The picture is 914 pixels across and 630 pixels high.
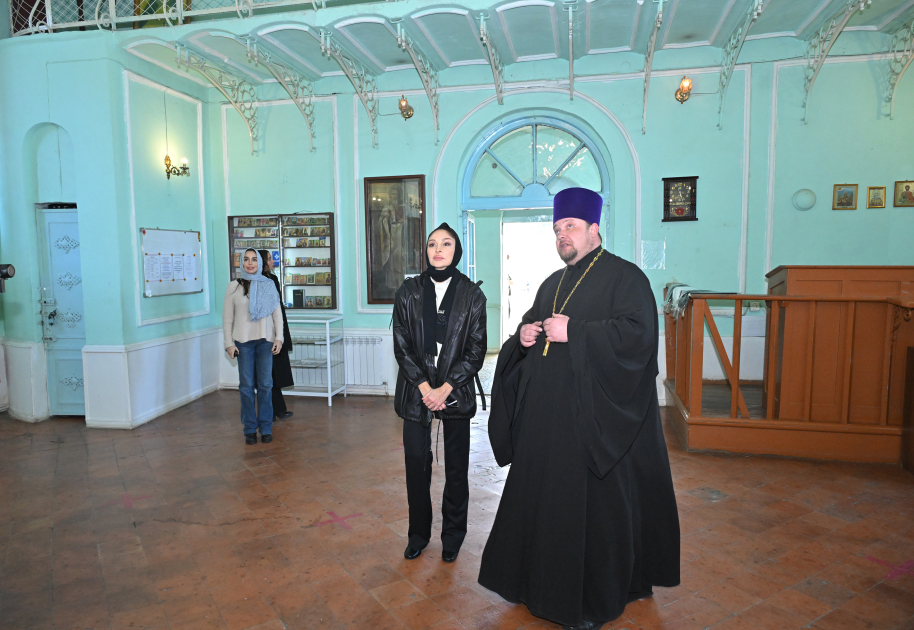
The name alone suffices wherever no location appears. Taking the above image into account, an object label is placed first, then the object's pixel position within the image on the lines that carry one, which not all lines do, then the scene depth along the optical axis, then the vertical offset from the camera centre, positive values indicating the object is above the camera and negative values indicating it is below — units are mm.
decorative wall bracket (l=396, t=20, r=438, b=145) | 5488 +2101
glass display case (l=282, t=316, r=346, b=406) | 7016 -1189
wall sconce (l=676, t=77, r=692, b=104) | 6093 +1810
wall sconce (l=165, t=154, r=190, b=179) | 6504 +1053
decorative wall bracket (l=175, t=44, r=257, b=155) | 6439 +2080
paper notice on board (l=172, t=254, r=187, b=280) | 6664 -64
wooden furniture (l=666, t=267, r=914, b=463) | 4316 -868
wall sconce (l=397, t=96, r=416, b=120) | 6756 +1793
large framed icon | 7035 +353
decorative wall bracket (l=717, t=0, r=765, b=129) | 5150 +2127
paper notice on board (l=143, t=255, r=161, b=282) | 6145 -80
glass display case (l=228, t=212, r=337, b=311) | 7227 +130
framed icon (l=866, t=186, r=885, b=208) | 5965 +644
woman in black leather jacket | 2979 -547
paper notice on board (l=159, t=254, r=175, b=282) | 6414 -94
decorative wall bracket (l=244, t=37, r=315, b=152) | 5977 +2101
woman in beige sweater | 5027 -664
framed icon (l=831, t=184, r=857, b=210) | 6023 +643
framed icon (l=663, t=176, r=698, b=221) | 6367 +675
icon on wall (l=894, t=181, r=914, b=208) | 5910 +654
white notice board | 6172 -18
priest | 2346 -831
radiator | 7152 -1263
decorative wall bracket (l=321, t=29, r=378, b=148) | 6043 +2112
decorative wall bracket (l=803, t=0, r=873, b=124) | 5207 +2142
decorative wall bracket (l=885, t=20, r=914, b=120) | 5693 +2032
